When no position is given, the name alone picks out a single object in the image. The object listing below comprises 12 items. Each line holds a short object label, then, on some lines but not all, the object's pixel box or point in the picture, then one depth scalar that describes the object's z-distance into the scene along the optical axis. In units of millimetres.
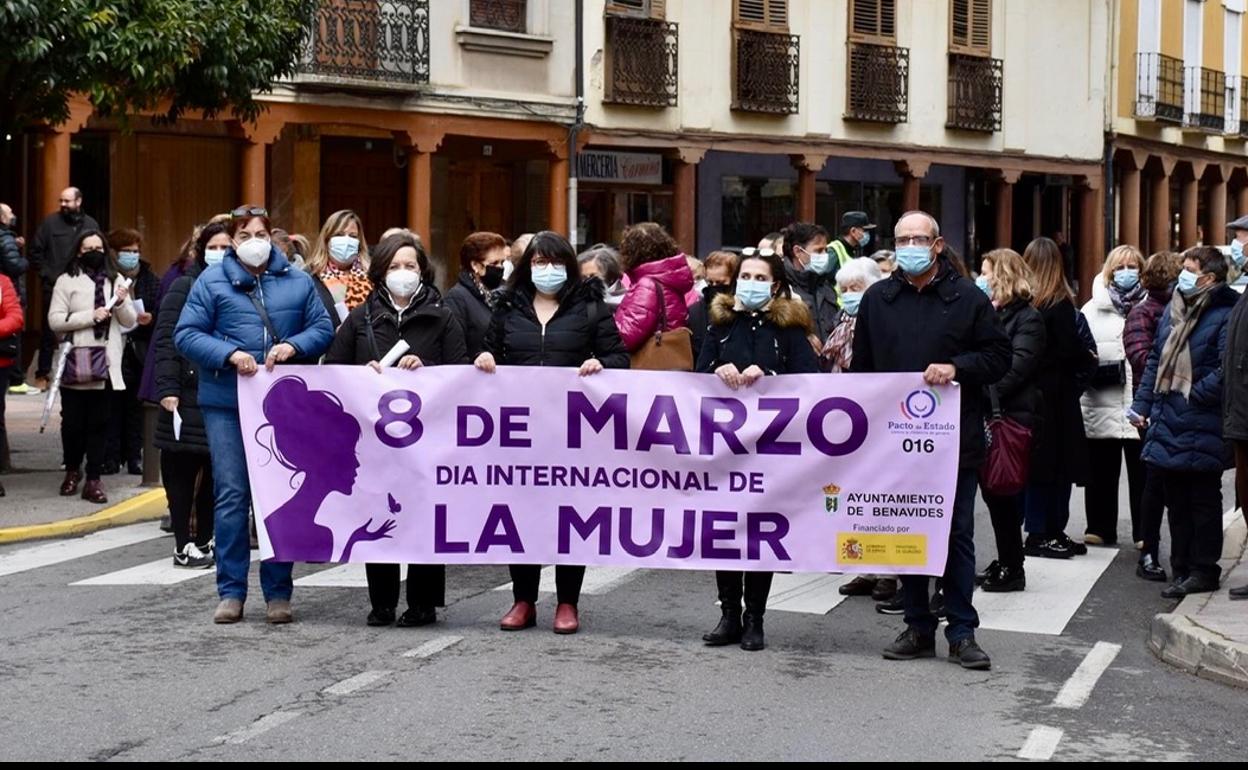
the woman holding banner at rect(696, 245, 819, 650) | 9352
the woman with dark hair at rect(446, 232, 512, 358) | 10984
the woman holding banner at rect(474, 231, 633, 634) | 9641
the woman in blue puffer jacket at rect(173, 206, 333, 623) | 9852
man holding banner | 9000
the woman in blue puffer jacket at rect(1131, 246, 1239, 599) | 11289
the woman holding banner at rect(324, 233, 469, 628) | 9789
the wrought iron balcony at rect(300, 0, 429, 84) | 27359
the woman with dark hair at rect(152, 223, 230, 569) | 11094
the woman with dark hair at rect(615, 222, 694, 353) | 11570
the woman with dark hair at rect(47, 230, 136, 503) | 14742
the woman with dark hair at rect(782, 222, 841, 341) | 12484
